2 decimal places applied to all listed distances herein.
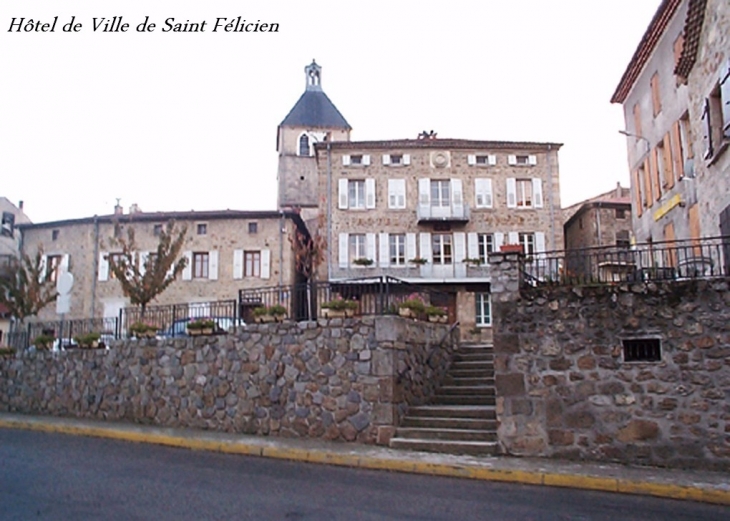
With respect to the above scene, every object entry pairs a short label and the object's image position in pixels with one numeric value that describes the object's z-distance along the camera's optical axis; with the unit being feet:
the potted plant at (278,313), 41.75
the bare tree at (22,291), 73.10
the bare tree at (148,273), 61.11
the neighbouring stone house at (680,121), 41.34
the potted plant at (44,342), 57.98
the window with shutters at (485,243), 107.34
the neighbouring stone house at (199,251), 106.32
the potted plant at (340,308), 38.96
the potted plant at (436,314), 42.60
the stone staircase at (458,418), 32.99
